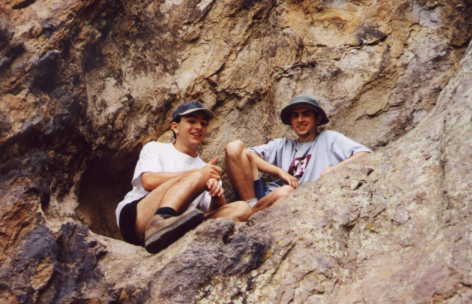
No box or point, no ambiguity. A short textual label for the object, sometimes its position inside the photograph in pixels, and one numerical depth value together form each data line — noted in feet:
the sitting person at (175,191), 15.24
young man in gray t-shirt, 18.20
